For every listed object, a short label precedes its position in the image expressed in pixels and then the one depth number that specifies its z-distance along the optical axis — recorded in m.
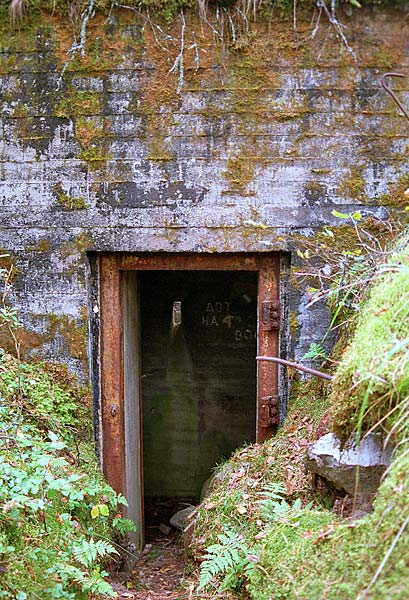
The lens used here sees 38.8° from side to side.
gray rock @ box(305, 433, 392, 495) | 2.43
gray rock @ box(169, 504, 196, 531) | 6.41
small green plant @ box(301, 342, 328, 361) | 4.21
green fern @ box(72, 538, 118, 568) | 3.00
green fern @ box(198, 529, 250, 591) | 2.99
